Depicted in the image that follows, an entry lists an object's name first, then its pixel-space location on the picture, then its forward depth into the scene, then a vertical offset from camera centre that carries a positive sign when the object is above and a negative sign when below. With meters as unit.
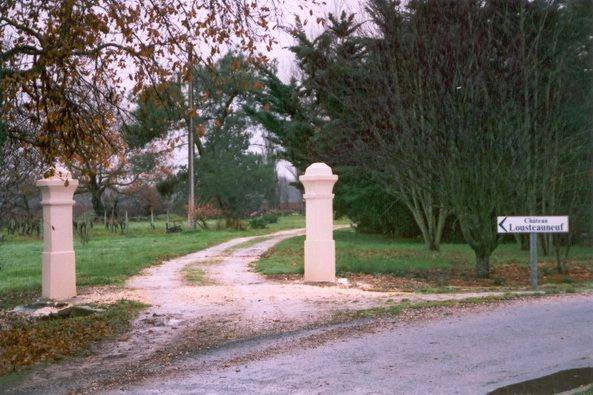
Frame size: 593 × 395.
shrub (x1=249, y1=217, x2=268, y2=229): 44.38 -0.61
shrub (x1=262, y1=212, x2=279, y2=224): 50.03 -0.33
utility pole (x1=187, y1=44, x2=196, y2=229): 41.67 +1.93
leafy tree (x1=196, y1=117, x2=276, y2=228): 43.44 +2.69
